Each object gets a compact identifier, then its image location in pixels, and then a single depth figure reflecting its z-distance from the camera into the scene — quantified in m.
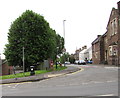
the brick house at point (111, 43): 38.50
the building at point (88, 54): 96.66
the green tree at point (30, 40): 32.62
